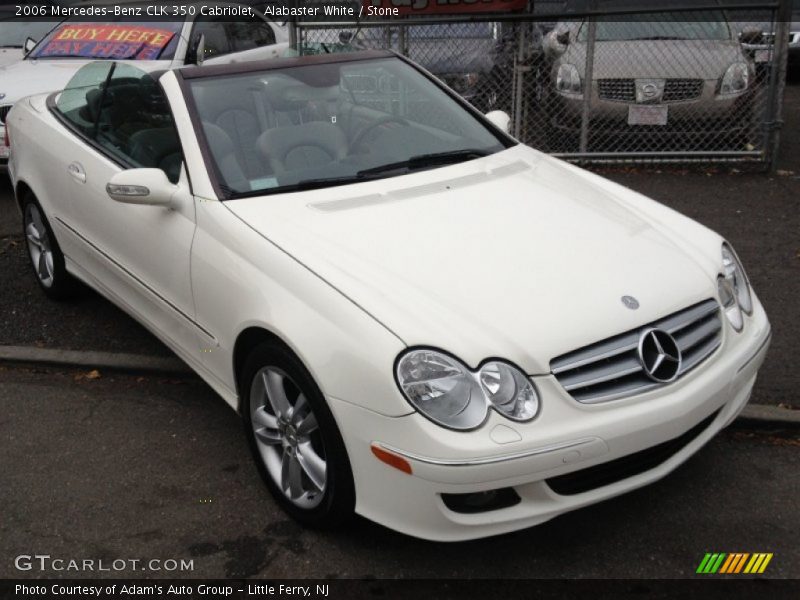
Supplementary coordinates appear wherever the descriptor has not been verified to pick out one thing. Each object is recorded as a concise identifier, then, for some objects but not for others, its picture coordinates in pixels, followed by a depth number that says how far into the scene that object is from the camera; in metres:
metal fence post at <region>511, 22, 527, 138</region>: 8.27
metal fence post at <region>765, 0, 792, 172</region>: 7.59
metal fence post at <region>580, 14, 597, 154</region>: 8.13
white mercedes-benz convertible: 2.90
